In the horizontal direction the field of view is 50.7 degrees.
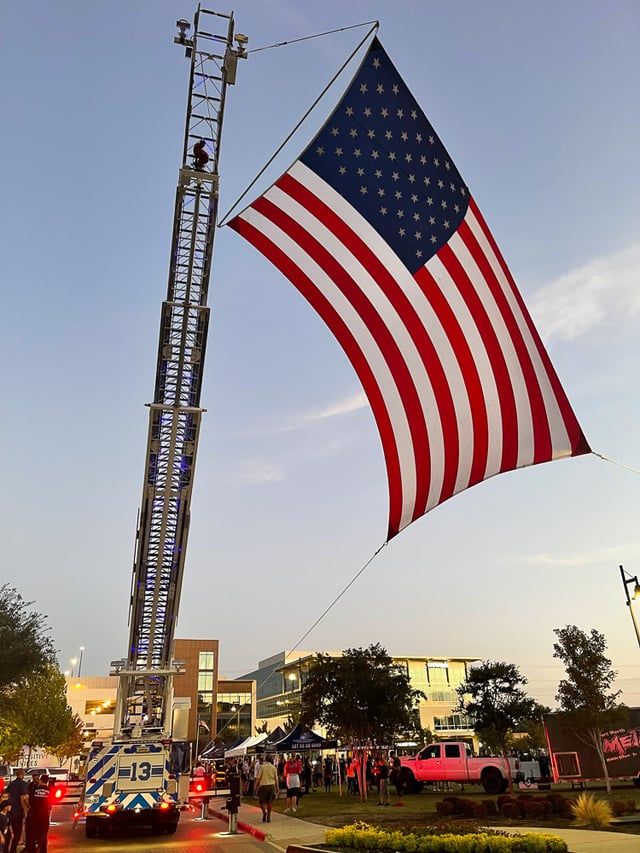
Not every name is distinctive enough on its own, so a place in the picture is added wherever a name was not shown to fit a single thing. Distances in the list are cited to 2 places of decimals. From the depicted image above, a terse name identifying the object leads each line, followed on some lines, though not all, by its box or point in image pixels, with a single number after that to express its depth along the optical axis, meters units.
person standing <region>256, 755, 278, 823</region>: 18.50
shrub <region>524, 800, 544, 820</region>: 15.70
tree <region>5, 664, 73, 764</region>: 51.94
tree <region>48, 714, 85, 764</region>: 75.26
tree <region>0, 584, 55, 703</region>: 30.28
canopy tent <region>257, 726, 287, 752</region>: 31.19
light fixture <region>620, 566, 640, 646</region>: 17.94
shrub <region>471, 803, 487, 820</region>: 15.83
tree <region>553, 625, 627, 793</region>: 25.78
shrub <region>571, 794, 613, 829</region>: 13.88
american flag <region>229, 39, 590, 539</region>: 8.84
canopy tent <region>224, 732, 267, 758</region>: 35.38
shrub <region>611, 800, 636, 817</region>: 15.38
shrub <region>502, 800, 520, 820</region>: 15.78
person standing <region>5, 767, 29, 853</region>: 12.33
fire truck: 15.57
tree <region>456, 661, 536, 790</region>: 32.22
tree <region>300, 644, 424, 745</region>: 28.14
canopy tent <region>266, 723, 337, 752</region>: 29.28
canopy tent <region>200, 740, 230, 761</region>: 45.53
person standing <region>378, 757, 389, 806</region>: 22.94
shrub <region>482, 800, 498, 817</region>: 16.62
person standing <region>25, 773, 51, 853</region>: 11.83
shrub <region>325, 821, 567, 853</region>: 10.03
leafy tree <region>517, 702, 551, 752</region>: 66.05
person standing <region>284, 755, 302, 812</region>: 21.44
